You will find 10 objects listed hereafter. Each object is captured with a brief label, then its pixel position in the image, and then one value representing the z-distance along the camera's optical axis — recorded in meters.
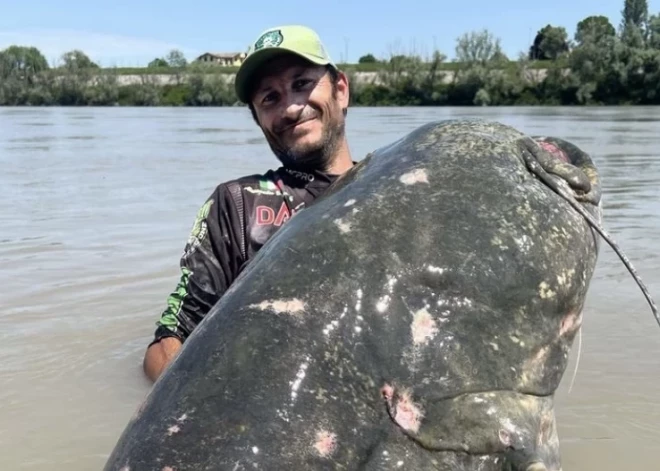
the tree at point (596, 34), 61.62
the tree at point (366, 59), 101.89
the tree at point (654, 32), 61.94
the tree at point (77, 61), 88.94
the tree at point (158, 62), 125.75
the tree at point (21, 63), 87.43
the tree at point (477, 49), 73.31
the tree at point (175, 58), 106.92
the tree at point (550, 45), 77.69
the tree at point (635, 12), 96.38
